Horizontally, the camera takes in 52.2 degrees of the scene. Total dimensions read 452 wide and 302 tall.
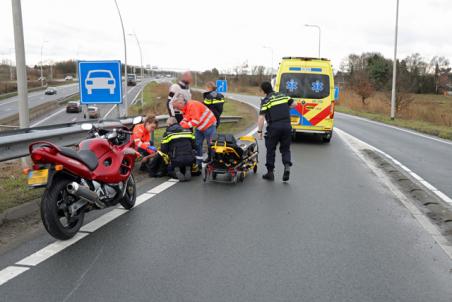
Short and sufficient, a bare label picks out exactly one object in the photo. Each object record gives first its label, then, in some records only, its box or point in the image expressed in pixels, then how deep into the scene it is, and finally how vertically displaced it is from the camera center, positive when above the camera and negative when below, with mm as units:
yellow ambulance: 14469 -331
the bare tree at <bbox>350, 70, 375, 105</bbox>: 45750 -771
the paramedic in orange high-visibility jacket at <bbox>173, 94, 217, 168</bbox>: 8750 -725
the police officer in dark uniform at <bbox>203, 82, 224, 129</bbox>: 11500 -429
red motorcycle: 4582 -1025
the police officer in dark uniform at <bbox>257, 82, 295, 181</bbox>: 8516 -757
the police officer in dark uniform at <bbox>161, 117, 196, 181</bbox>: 8125 -1185
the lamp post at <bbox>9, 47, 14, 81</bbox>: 80762 +2065
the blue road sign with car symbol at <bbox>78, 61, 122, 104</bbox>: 9344 -11
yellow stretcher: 7980 -1345
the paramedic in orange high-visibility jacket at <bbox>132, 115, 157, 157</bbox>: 8672 -1017
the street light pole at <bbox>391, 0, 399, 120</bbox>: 30203 +1013
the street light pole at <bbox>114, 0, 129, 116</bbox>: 28122 +2578
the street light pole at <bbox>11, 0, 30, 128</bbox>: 7328 +299
